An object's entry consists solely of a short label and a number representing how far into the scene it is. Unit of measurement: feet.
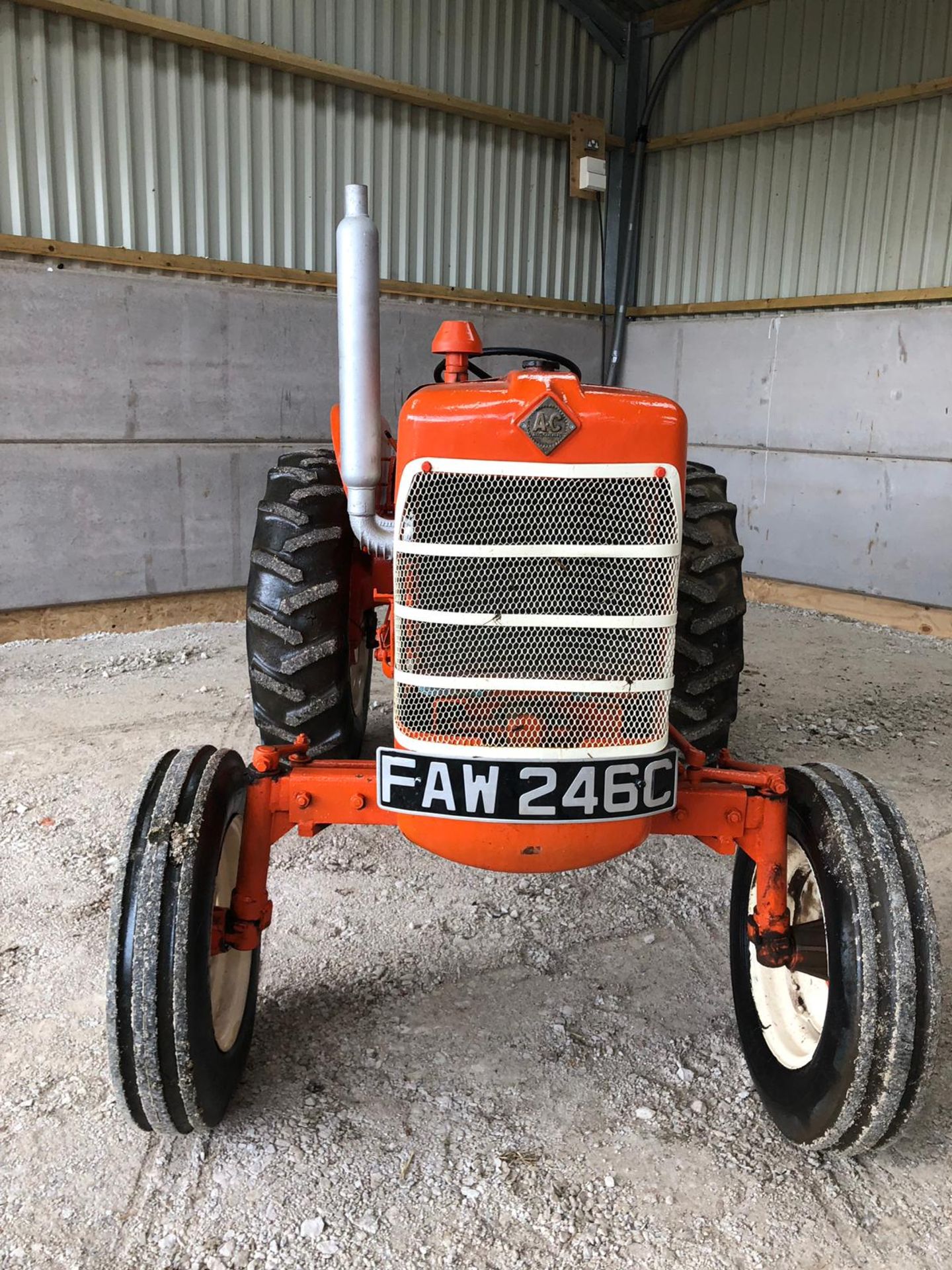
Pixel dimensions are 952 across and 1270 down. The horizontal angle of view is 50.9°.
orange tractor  5.45
